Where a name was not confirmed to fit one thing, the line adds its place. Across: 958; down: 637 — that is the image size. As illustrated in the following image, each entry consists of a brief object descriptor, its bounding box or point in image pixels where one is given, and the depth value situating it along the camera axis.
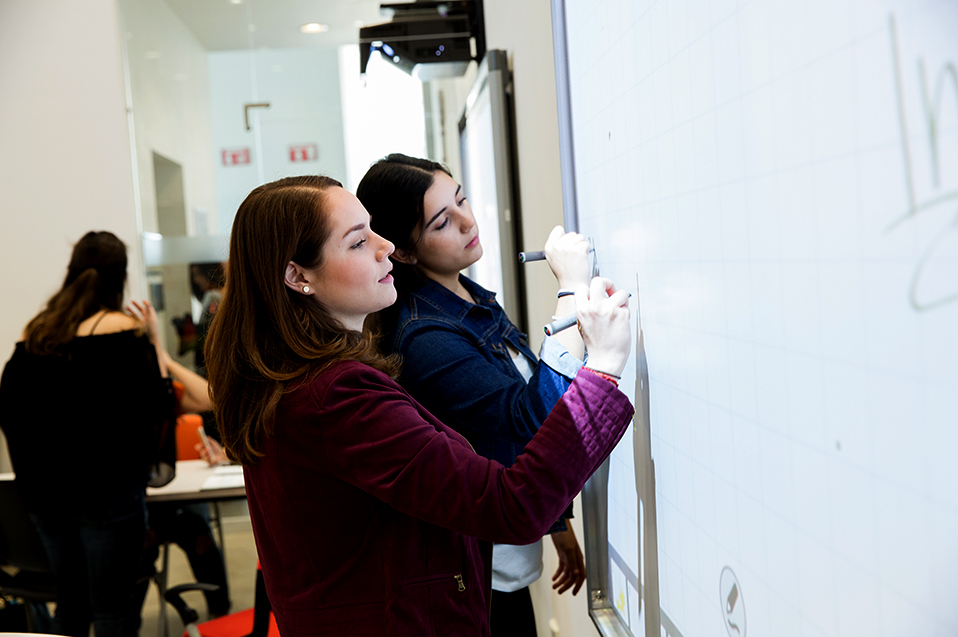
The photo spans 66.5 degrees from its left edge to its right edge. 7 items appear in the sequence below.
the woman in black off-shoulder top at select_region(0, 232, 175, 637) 2.18
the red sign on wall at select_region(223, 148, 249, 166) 3.98
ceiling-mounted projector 2.44
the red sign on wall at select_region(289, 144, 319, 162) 3.97
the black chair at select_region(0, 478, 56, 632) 2.40
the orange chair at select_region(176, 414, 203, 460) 3.45
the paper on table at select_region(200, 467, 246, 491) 2.57
